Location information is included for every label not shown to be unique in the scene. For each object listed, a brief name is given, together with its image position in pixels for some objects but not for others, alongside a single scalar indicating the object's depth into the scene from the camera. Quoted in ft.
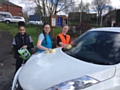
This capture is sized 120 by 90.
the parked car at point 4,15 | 60.79
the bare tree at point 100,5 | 87.76
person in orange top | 7.35
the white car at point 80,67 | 3.84
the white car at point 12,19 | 59.44
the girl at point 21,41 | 7.18
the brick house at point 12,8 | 101.88
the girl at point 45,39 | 6.81
